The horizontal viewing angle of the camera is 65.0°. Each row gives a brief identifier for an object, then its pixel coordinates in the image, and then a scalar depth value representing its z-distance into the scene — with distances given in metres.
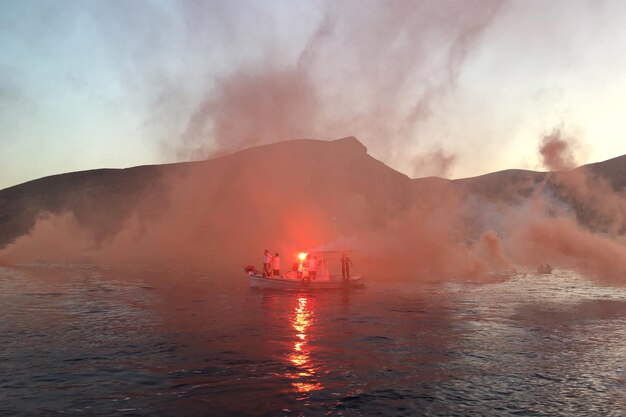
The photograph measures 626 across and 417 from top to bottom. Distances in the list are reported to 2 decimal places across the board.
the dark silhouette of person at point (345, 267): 53.78
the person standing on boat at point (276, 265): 53.56
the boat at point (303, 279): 51.03
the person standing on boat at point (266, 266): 53.40
